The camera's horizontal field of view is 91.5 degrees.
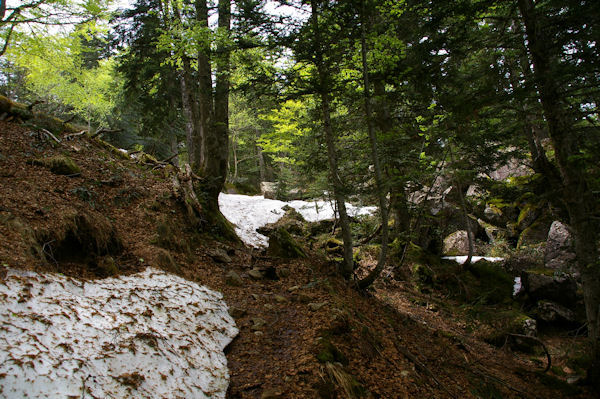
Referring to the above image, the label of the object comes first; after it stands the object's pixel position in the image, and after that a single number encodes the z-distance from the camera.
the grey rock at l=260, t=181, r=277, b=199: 19.95
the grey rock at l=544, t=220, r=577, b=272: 9.92
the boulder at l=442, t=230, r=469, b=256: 12.46
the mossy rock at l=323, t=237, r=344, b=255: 9.56
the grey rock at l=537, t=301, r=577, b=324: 7.88
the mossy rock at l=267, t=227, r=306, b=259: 7.33
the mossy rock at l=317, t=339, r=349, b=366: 3.52
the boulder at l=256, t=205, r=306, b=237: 10.60
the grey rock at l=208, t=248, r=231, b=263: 6.32
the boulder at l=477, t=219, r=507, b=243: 13.13
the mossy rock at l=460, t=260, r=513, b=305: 9.22
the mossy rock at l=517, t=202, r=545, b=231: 12.51
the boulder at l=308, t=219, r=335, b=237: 12.24
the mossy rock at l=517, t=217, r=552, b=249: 11.83
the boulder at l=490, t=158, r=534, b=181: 14.83
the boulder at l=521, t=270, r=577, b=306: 8.44
